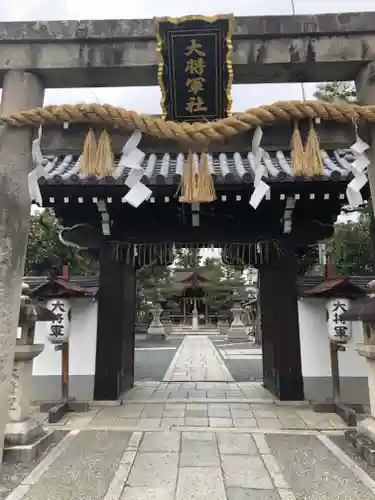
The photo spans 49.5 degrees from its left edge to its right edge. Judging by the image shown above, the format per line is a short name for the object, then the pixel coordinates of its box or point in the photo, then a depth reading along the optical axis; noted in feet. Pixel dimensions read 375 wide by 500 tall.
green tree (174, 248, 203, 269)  143.84
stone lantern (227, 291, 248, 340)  80.43
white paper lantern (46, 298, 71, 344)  22.09
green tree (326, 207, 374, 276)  53.67
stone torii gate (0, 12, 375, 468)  9.27
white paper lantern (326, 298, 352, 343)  21.39
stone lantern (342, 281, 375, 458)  14.62
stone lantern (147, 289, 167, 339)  79.80
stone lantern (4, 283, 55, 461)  14.79
